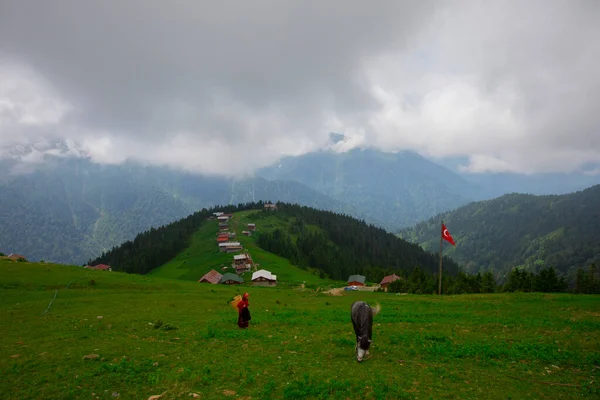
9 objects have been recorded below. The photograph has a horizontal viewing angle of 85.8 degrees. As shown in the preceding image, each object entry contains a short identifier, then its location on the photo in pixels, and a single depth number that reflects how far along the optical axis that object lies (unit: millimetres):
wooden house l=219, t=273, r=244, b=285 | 105625
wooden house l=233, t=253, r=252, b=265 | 128975
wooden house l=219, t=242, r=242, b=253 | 149462
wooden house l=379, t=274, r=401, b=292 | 120362
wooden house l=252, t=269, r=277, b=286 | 107938
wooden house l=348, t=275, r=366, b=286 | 114600
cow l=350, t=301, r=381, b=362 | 13988
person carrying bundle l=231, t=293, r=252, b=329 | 20992
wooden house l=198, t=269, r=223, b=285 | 107700
